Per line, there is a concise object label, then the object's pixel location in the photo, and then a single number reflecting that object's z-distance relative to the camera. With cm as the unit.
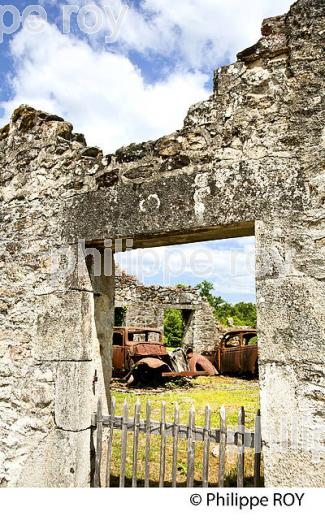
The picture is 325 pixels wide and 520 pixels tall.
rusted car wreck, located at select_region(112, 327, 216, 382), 1084
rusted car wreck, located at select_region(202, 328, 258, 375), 1268
